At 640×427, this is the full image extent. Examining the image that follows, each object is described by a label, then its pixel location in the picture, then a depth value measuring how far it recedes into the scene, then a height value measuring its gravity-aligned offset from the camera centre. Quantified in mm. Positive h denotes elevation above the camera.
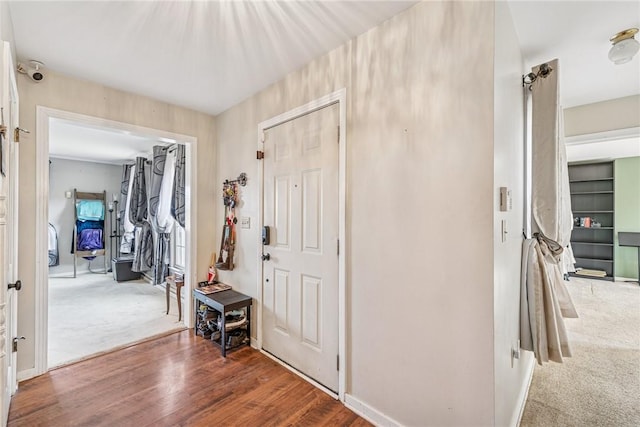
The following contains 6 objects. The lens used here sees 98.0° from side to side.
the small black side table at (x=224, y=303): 2555 -850
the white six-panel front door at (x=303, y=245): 2051 -249
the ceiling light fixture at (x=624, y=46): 1734 +1055
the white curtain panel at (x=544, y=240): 1808 -183
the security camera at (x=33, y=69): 2156 +1135
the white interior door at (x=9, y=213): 1181 +6
